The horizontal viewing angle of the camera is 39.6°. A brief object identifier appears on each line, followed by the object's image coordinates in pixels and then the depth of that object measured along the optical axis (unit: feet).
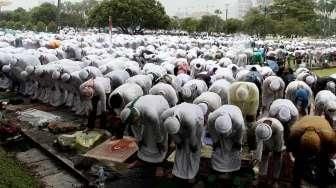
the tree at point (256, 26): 212.23
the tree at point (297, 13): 254.20
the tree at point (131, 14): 184.34
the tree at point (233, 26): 228.22
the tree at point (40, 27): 181.27
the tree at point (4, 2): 128.93
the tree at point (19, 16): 252.13
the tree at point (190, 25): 245.04
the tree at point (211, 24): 243.48
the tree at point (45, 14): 237.66
